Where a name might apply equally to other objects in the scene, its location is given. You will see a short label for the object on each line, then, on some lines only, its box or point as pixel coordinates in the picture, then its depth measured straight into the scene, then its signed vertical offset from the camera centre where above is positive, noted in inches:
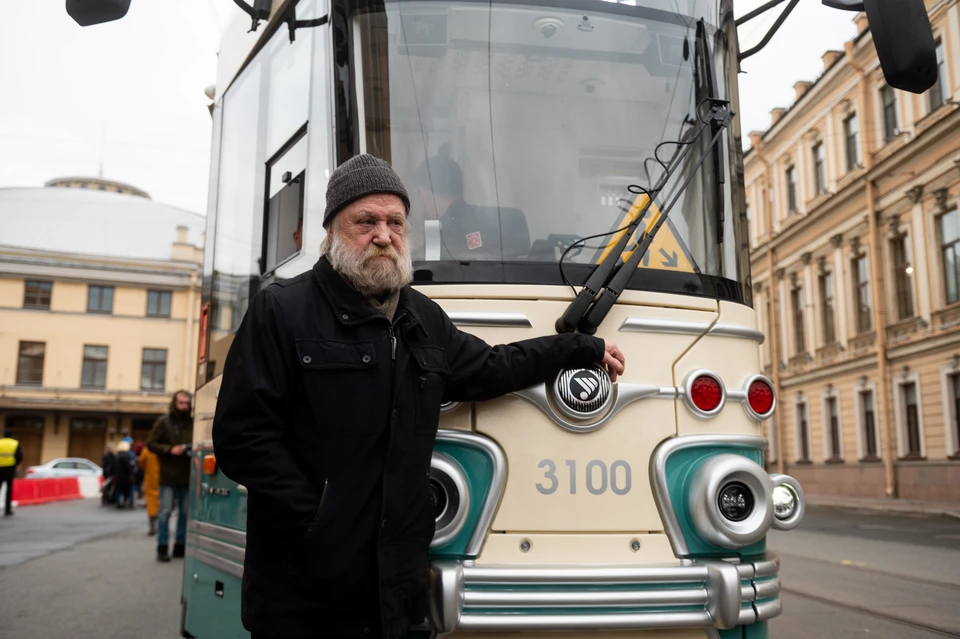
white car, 1380.4 +23.4
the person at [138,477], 1057.9 +9.1
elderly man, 95.9 +5.0
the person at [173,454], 384.5 +12.0
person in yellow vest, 665.6 +18.3
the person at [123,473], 894.4 +11.3
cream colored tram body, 115.6 +27.5
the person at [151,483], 478.6 +1.2
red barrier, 996.2 -5.3
